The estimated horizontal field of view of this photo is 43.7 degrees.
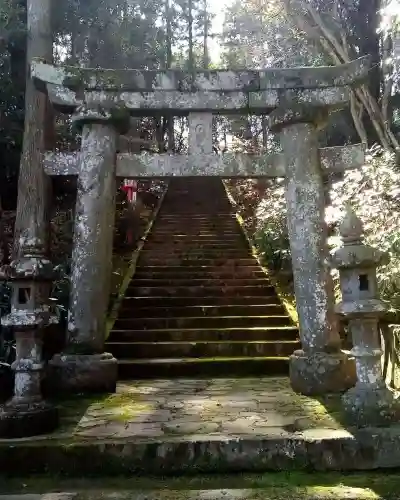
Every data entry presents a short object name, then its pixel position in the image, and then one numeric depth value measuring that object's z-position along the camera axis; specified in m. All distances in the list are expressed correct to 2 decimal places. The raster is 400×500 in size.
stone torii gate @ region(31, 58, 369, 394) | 5.84
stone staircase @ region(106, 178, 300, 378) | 6.91
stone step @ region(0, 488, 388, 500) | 3.31
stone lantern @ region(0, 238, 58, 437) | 4.19
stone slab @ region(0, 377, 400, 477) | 3.82
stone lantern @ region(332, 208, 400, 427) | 4.14
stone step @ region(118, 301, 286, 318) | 8.52
